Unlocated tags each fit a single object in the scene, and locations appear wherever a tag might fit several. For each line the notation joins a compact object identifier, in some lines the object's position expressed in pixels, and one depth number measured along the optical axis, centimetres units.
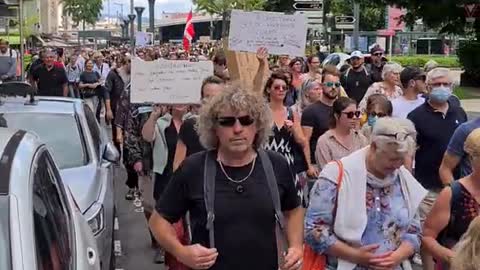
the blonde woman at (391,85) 973
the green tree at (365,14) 6631
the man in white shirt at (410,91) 819
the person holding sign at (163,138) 720
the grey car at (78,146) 667
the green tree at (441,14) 3534
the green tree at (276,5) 6700
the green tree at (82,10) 13275
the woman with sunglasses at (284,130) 697
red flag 2072
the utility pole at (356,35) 2884
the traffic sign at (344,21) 2589
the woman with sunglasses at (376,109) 728
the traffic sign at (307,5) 1566
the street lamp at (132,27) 2490
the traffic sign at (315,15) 1659
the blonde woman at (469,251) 338
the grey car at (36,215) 302
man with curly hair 389
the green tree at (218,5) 5988
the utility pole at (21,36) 1559
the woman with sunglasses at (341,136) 674
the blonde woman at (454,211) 441
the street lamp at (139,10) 3414
